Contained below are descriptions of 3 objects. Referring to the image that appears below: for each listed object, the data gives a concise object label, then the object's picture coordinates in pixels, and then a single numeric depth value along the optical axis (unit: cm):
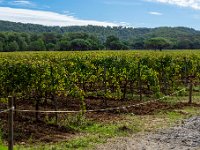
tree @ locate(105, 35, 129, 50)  8995
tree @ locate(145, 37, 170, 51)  9739
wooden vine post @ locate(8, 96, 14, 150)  859
